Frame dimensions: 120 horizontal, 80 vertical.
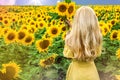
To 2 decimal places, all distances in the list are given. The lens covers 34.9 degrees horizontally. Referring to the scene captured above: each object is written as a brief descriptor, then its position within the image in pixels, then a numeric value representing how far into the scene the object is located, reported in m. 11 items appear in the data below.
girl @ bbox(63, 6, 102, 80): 1.05
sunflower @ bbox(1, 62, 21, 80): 1.11
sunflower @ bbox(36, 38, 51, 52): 1.36
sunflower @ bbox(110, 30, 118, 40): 1.43
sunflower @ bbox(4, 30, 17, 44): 1.36
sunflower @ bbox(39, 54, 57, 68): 1.36
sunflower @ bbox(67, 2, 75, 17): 1.36
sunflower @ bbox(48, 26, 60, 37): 1.42
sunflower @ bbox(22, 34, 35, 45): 1.38
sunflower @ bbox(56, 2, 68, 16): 1.37
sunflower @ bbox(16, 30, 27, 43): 1.37
